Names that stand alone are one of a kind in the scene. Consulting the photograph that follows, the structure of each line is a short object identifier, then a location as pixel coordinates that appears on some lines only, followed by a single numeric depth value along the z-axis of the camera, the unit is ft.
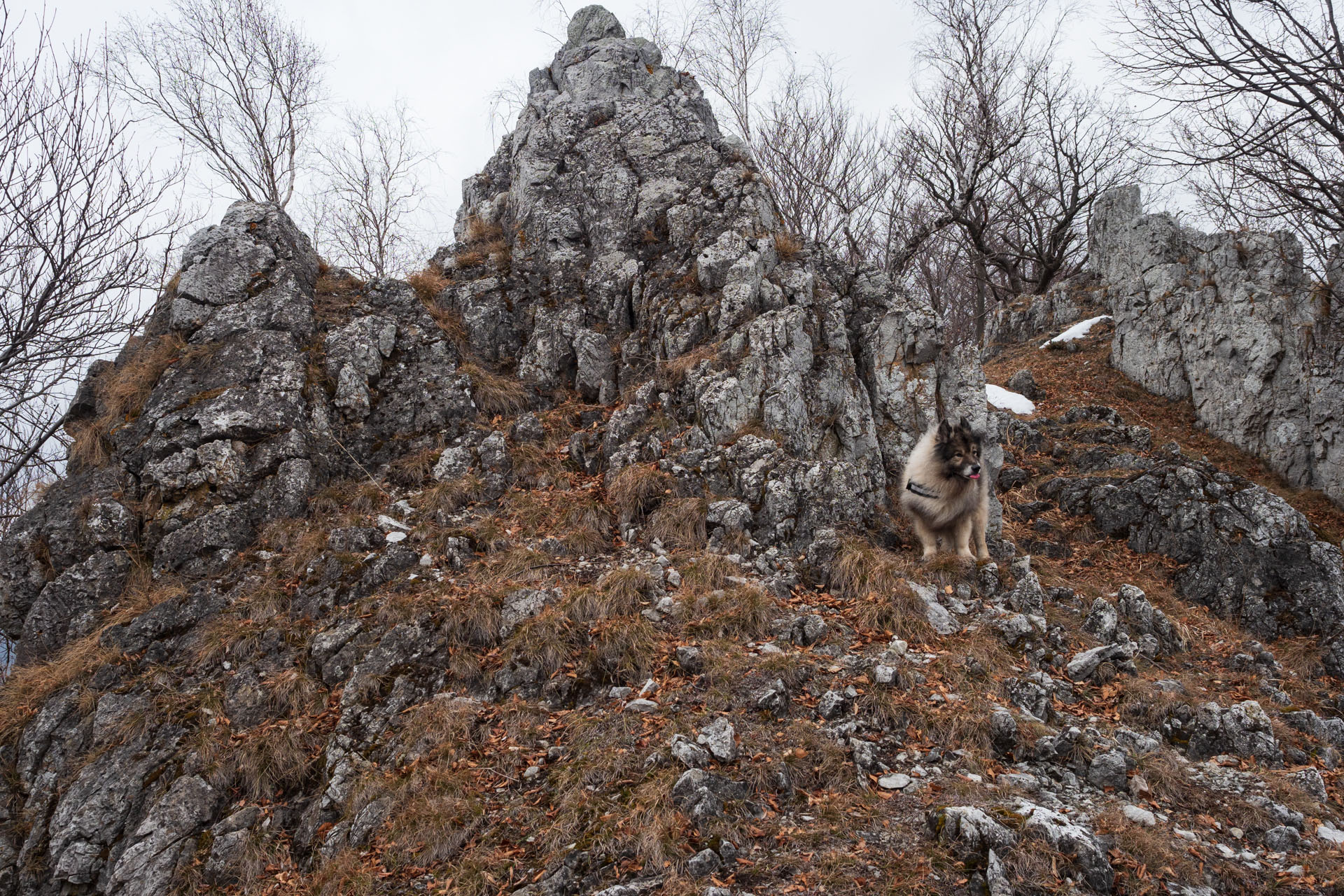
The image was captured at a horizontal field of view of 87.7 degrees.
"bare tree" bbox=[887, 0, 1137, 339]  59.11
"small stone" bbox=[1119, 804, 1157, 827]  14.06
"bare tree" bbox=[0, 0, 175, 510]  16.24
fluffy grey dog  24.12
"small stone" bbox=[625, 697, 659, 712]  17.79
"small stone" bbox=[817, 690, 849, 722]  17.35
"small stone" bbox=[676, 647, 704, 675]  19.15
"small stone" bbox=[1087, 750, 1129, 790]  15.43
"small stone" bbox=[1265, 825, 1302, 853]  13.75
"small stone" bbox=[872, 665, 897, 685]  17.99
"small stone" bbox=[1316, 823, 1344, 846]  14.06
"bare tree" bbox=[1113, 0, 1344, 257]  26.68
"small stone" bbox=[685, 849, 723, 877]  13.29
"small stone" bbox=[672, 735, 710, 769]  15.64
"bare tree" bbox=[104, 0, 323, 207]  49.36
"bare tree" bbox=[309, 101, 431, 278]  60.44
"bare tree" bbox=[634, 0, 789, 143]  59.26
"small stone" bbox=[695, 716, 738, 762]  15.89
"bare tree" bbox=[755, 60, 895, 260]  60.80
